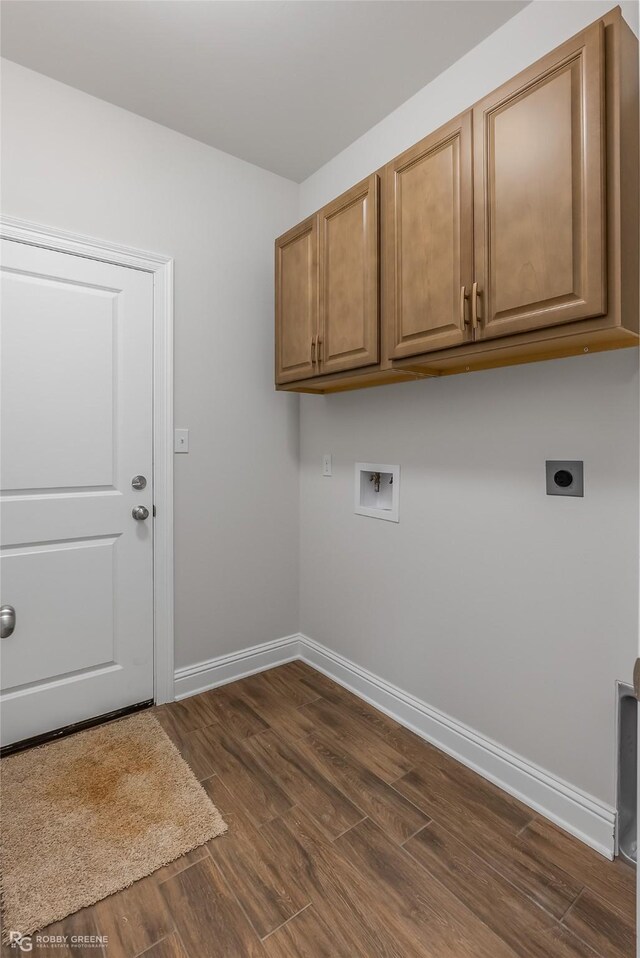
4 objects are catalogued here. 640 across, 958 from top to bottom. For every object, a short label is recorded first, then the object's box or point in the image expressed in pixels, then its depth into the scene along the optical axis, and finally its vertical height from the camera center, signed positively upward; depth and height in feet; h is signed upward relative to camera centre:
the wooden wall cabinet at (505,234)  3.76 +2.40
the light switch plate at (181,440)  7.36 +0.61
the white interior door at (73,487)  6.09 -0.11
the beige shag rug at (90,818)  4.19 -3.59
